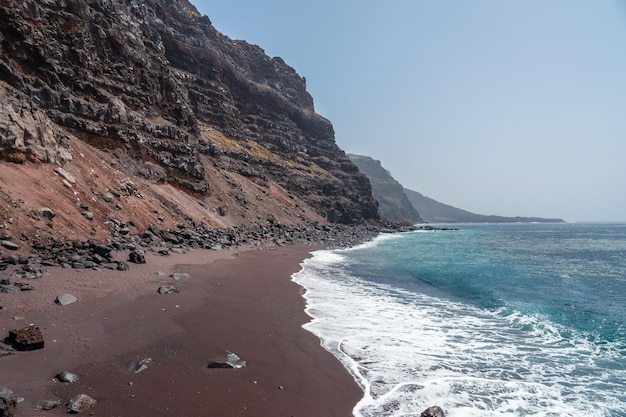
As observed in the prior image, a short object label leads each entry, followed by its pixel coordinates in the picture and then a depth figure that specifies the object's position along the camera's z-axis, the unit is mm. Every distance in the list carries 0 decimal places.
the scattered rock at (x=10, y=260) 12025
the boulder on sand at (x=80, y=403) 5711
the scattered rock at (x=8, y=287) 9988
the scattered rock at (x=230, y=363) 7941
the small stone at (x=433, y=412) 6480
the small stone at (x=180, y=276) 15353
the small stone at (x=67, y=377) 6562
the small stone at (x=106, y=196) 23031
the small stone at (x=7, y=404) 5156
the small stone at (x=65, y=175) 20781
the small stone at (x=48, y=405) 5699
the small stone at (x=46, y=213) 16025
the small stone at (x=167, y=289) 13120
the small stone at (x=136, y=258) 16109
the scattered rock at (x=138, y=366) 7316
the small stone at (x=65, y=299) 10185
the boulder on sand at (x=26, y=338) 7414
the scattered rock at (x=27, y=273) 11266
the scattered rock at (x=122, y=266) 14521
